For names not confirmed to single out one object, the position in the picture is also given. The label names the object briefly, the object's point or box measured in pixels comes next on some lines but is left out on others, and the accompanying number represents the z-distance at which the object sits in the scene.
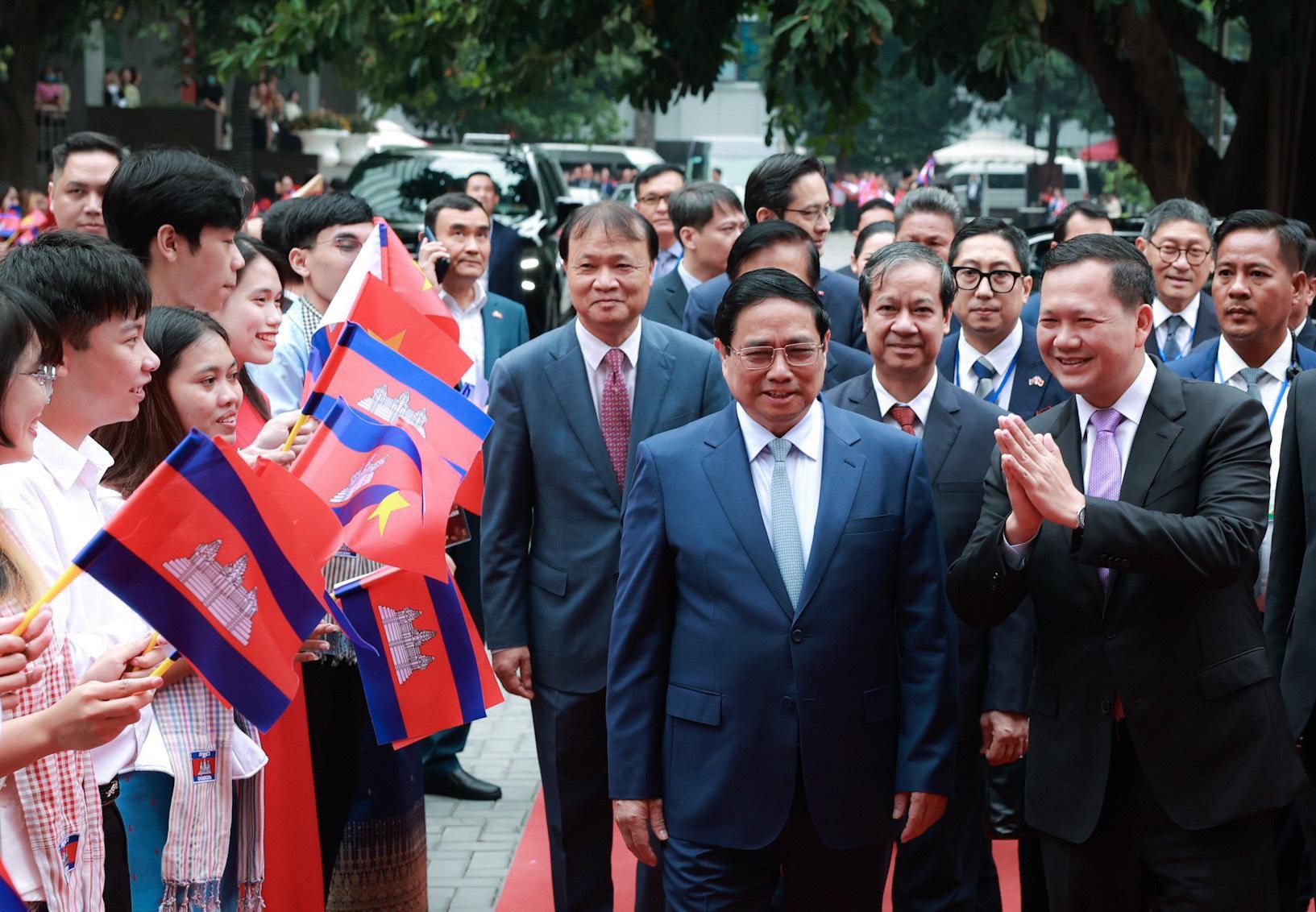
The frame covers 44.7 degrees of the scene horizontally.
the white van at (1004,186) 41.03
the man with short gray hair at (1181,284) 7.22
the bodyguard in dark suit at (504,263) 10.76
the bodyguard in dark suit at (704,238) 8.02
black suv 13.51
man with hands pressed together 3.73
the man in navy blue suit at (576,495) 4.88
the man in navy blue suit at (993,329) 5.79
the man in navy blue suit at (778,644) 3.83
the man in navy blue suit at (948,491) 4.39
